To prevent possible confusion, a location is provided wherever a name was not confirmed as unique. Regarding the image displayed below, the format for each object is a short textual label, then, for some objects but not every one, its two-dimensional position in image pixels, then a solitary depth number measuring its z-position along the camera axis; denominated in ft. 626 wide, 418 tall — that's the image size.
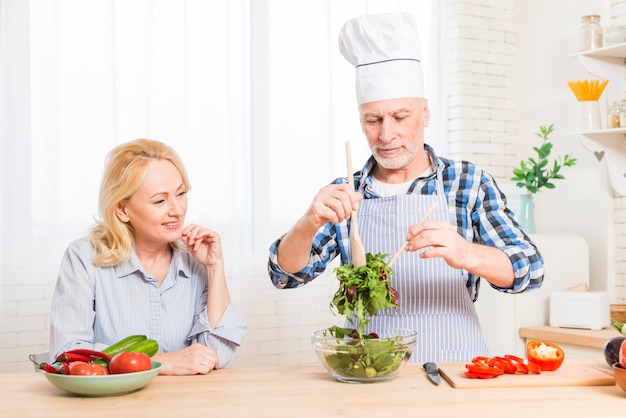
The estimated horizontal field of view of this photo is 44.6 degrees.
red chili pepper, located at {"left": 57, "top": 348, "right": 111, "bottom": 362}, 6.80
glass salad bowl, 6.76
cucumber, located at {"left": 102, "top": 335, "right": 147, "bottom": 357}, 7.31
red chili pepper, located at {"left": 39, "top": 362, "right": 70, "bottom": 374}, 6.62
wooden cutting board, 6.80
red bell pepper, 7.17
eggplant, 6.83
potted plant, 14.96
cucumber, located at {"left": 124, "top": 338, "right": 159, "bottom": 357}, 7.51
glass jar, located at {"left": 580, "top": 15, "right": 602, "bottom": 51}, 14.10
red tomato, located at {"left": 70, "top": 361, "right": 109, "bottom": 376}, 6.50
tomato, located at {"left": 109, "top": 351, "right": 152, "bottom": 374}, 6.59
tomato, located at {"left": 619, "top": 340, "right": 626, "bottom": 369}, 6.36
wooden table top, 5.96
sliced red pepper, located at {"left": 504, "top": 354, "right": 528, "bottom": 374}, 7.15
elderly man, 8.78
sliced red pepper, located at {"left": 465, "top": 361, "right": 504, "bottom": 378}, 6.89
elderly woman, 8.86
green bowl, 6.38
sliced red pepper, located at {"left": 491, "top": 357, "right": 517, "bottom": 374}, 7.08
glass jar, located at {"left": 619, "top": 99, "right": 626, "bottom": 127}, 13.62
